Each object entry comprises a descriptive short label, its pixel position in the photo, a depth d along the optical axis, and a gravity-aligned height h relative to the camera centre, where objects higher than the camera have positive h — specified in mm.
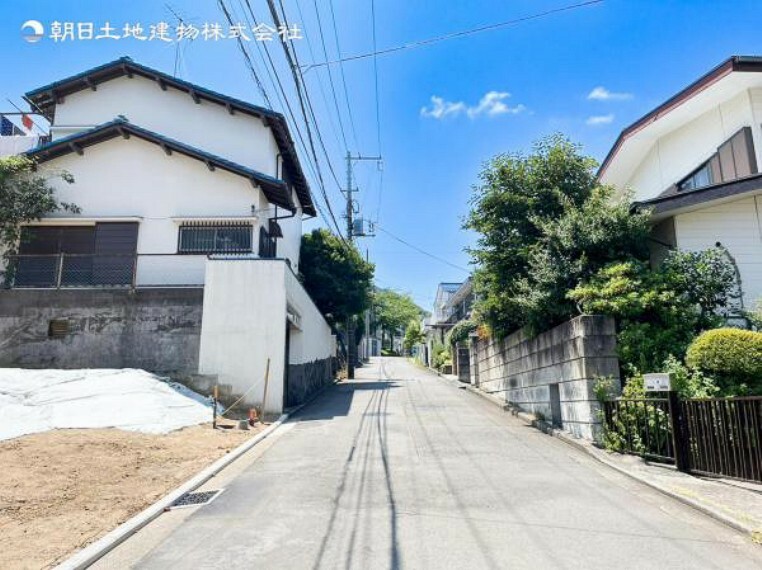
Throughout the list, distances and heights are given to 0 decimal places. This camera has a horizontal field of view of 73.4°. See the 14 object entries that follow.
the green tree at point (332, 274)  23938 +4702
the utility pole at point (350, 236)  29562 +8074
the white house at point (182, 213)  13164 +5035
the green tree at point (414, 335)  53959 +4221
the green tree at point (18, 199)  14453 +5068
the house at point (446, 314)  36450 +4951
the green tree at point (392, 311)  73250 +9167
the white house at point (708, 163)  10992 +5929
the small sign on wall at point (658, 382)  7676 -128
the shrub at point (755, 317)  9805 +1060
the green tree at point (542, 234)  10875 +3138
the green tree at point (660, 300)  9258 +1369
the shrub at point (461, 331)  26948 +2331
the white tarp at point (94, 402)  9102 -518
